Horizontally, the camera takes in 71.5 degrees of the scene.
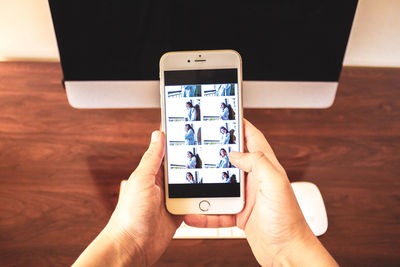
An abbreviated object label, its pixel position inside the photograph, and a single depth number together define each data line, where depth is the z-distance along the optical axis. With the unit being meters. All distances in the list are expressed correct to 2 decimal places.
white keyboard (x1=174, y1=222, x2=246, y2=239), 0.64
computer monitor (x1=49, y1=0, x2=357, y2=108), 0.59
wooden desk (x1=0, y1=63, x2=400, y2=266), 0.62
